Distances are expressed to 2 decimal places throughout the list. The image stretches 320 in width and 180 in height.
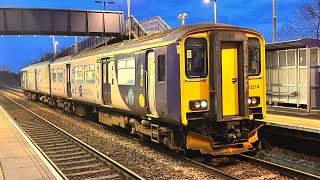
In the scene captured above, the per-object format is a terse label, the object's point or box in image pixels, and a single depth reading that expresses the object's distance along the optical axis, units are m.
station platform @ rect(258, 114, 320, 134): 7.82
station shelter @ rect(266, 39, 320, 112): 10.57
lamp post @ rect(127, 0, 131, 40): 27.52
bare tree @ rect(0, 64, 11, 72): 119.91
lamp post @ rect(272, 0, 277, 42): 16.69
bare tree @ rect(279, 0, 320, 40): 24.00
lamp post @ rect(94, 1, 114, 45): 37.54
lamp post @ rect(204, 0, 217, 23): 21.50
